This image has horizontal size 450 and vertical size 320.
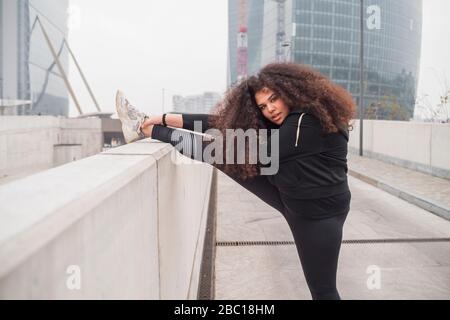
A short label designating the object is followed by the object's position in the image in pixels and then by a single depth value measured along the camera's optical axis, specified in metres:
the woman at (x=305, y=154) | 2.21
